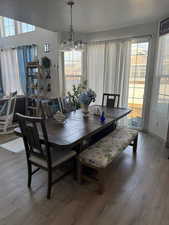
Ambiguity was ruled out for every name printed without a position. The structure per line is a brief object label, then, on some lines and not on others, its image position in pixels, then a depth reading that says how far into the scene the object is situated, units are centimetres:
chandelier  263
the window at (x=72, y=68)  471
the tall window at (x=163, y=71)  338
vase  284
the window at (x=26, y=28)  512
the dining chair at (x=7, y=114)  407
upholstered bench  200
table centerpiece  270
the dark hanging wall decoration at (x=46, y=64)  454
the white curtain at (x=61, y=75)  445
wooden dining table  180
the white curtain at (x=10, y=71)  575
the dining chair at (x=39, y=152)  177
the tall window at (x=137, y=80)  390
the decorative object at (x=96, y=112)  291
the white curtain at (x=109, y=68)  414
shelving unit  462
